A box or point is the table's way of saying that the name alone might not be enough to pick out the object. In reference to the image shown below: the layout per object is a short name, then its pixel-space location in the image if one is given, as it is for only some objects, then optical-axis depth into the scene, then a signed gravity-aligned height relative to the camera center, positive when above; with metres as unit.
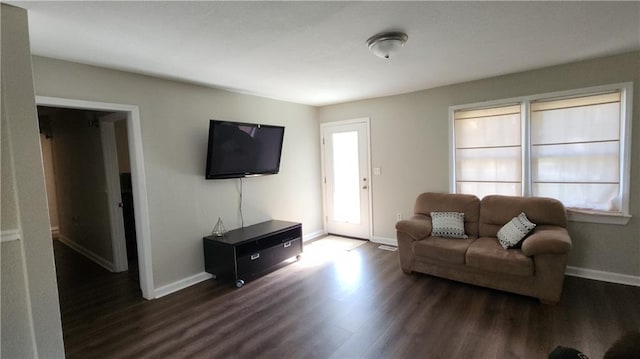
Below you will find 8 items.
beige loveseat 2.69 -0.93
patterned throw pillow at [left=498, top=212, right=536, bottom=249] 3.02 -0.78
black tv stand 3.36 -1.01
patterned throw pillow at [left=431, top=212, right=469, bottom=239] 3.46 -0.79
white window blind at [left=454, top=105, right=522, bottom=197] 3.62 +0.04
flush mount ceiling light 2.22 +0.87
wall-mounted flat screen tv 3.46 +0.20
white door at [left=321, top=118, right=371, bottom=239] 4.86 -0.27
